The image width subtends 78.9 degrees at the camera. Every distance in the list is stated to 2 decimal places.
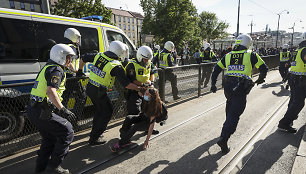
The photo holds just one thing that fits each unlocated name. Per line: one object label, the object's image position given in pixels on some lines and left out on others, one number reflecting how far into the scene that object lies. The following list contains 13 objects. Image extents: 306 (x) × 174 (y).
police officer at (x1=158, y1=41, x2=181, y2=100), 5.96
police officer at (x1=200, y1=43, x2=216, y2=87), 7.64
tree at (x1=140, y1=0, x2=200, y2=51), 23.58
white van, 3.26
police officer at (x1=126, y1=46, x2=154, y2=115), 3.42
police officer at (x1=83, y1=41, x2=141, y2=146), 3.15
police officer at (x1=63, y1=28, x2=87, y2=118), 3.69
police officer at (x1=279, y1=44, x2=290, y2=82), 9.44
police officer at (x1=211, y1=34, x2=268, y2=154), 3.18
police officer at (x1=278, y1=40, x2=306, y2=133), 3.89
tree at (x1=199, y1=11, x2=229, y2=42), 47.47
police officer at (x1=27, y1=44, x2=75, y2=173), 2.33
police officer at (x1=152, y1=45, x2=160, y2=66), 7.04
